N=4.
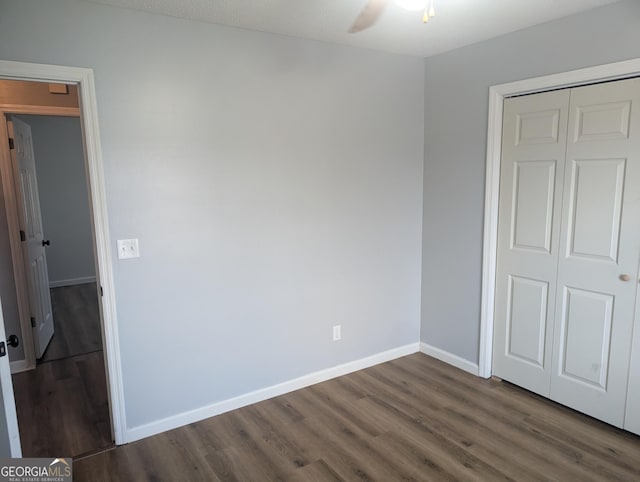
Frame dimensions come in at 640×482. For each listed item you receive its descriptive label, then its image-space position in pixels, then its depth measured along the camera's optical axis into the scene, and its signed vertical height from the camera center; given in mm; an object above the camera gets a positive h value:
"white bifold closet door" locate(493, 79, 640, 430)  2482 -376
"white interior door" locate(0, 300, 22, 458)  1428 -754
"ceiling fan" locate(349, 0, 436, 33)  1623 +848
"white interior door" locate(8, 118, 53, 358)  3545 -348
